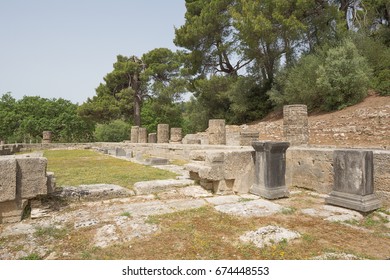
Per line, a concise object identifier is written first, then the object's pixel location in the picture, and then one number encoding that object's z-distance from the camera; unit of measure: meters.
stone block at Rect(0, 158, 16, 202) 3.89
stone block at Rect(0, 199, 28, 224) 3.94
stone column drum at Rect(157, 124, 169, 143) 21.34
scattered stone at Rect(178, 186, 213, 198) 5.45
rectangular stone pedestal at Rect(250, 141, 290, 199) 5.18
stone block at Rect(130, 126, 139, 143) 24.64
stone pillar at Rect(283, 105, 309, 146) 12.67
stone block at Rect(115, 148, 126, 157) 16.18
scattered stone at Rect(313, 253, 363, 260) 2.73
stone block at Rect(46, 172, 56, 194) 4.49
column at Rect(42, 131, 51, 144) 29.14
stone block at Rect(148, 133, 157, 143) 24.23
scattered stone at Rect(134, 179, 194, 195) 5.63
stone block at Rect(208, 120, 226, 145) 15.59
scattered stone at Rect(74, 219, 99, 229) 3.68
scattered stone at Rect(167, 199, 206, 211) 4.53
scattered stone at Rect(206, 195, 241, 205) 4.85
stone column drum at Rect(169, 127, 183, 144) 20.89
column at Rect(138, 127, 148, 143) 24.47
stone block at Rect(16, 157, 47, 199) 4.12
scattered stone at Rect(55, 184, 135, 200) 4.98
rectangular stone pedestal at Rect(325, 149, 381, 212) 4.26
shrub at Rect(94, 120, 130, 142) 34.41
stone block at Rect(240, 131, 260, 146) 13.67
